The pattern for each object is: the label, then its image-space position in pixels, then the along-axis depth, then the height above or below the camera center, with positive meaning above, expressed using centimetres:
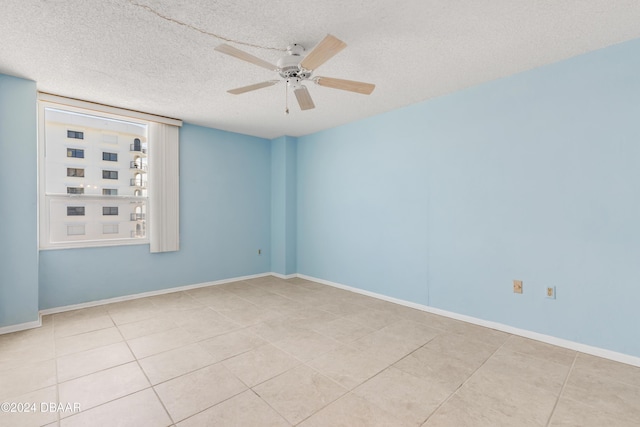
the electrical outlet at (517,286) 289 -74
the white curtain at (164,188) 420 +40
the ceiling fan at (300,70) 192 +106
